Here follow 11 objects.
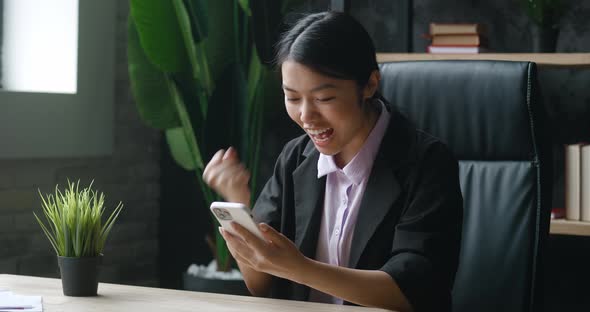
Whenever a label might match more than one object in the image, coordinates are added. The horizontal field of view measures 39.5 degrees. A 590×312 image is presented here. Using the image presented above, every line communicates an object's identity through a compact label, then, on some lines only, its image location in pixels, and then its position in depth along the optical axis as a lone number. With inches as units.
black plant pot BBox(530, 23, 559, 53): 101.8
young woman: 56.7
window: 108.6
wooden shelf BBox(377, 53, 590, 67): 96.5
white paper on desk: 50.6
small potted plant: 56.0
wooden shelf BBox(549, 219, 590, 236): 95.6
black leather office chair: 64.4
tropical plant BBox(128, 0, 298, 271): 113.7
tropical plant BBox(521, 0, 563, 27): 101.0
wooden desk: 52.1
